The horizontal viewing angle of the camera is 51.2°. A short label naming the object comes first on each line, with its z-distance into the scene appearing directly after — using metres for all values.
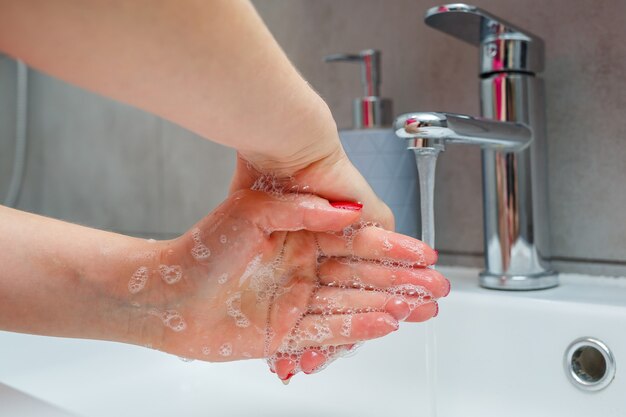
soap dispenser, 0.68
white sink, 0.56
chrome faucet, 0.61
